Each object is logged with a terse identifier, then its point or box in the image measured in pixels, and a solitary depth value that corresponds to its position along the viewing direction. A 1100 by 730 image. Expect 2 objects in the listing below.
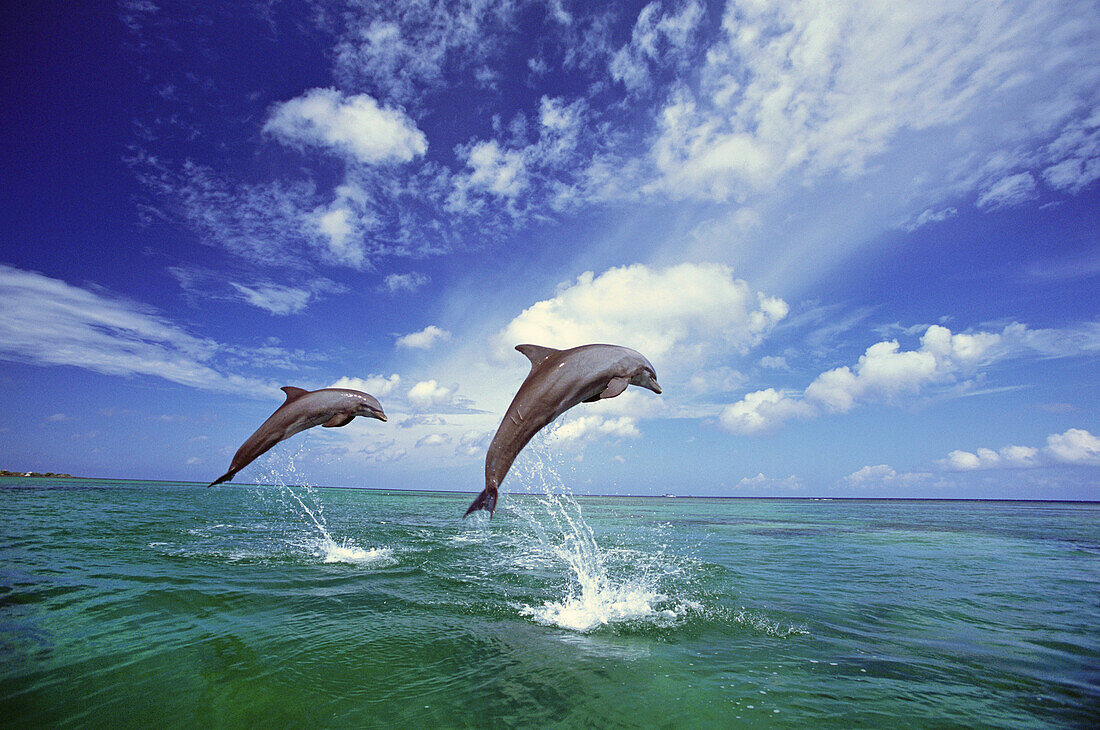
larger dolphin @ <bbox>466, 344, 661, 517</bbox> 6.28
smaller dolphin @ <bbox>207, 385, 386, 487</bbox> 7.80
